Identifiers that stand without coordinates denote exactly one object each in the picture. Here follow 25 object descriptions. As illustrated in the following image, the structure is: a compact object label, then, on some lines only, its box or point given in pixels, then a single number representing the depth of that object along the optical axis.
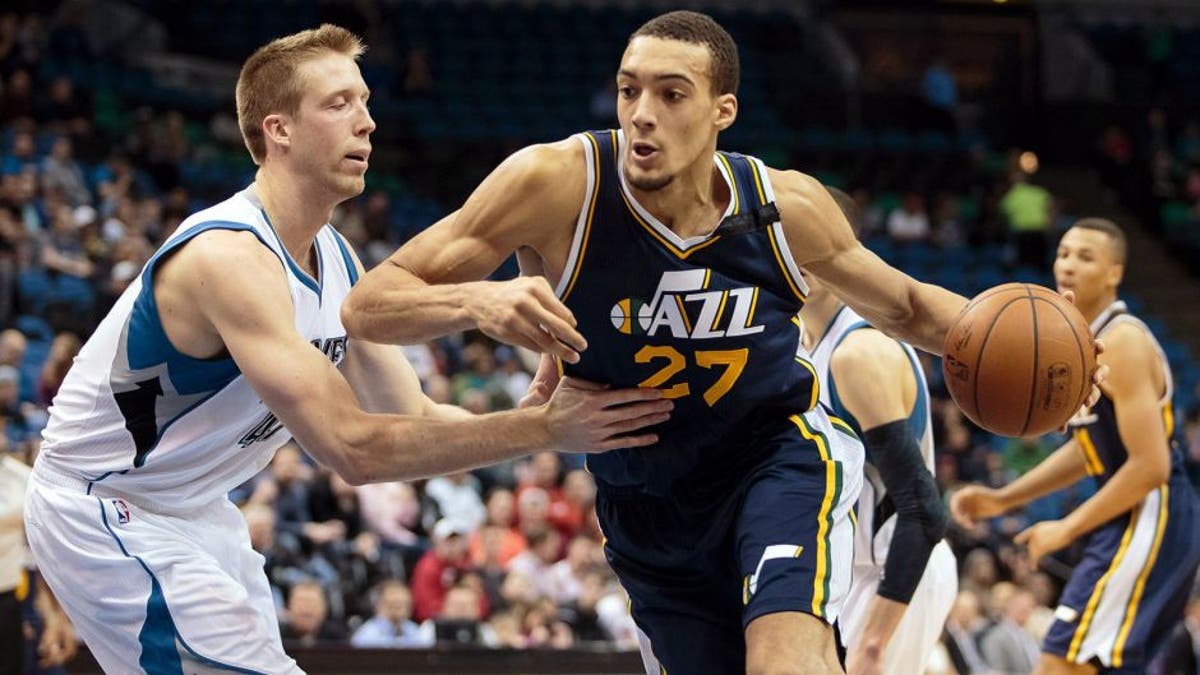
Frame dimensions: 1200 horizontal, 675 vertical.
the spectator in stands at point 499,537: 10.02
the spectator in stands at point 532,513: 10.29
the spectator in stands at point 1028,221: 17.53
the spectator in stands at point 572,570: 9.86
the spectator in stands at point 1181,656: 10.29
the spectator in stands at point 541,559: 9.88
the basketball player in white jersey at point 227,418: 3.57
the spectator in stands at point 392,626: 8.88
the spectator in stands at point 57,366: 8.63
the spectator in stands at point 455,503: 10.52
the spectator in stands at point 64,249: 11.16
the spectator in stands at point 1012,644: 10.14
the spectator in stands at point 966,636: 10.05
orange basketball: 4.16
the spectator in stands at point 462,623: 9.02
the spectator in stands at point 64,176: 11.96
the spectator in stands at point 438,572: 9.52
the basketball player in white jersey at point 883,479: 4.94
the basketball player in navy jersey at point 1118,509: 5.85
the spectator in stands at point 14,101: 13.19
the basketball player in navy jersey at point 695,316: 3.79
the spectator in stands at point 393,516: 10.09
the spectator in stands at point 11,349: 9.43
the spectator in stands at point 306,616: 8.63
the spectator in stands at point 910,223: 17.14
